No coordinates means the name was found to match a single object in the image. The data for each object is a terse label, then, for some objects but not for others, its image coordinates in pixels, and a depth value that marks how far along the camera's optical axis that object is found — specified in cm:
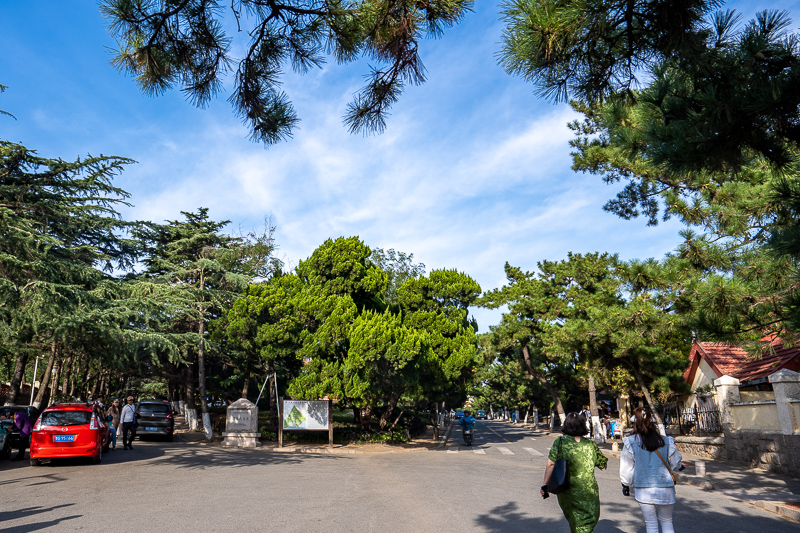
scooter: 2655
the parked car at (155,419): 2231
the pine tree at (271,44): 507
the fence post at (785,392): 1212
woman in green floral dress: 453
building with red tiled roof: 1789
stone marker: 2111
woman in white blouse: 506
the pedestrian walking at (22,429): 1500
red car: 1280
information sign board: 2145
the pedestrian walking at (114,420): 1747
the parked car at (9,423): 1413
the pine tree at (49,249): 1432
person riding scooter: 2667
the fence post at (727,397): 1524
